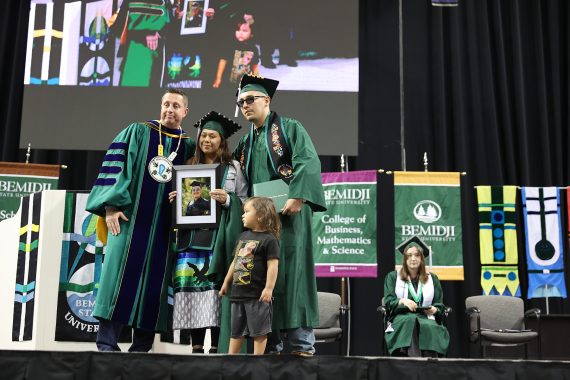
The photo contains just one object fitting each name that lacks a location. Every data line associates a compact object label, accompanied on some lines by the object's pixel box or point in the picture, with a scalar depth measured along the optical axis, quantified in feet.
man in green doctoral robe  14.35
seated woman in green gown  23.00
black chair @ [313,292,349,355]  24.20
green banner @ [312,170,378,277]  26.76
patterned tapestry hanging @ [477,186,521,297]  27.37
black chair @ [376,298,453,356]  23.86
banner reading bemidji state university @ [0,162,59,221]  26.96
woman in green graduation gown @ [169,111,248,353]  14.08
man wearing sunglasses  13.34
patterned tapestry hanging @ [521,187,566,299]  27.45
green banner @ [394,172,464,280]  27.12
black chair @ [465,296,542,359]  24.50
